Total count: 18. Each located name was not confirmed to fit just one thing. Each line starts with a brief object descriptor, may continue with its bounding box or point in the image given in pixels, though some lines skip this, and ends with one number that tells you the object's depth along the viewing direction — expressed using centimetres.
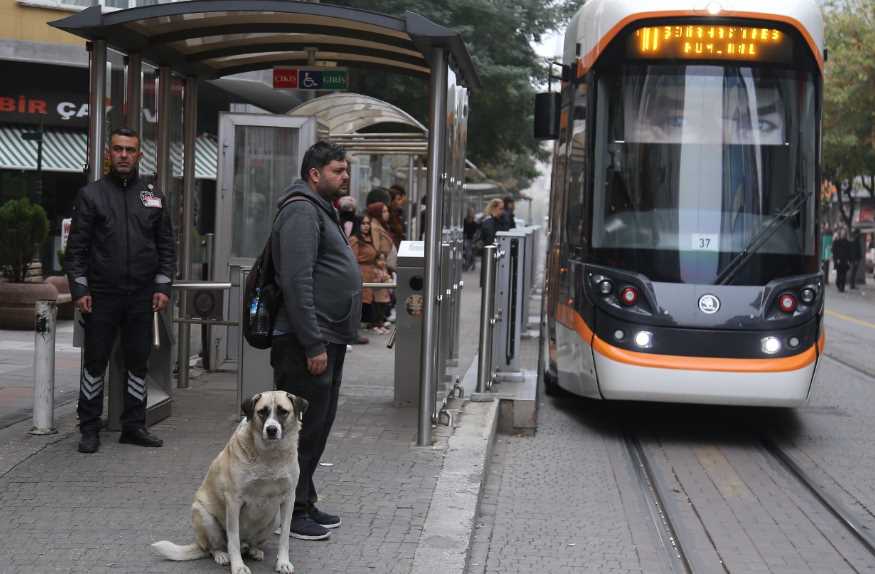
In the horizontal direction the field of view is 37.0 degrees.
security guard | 746
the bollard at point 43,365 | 791
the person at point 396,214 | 1803
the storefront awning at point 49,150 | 2123
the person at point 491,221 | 1935
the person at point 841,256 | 3897
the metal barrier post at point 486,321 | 980
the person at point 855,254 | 3928
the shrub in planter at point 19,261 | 1516
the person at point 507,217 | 2190
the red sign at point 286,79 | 1238
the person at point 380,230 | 1598
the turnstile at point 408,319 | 990
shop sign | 2153
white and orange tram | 932
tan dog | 519
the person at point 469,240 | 3594
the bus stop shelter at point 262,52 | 768
